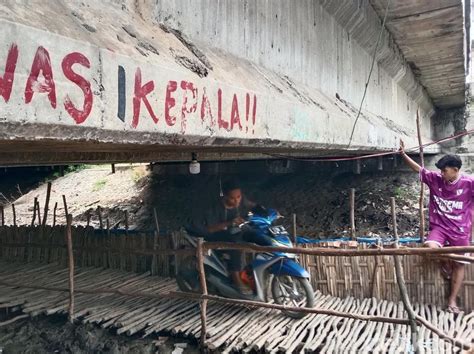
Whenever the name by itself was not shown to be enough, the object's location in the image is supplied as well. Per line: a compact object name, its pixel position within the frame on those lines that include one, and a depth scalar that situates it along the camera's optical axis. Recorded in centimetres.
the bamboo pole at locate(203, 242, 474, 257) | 337
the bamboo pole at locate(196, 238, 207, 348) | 441
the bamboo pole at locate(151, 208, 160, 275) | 637
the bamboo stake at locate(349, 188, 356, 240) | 655
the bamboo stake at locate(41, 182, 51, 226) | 794
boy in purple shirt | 498
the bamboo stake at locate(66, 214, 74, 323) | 508
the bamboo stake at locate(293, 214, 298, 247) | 598
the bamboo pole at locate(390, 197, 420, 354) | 373
